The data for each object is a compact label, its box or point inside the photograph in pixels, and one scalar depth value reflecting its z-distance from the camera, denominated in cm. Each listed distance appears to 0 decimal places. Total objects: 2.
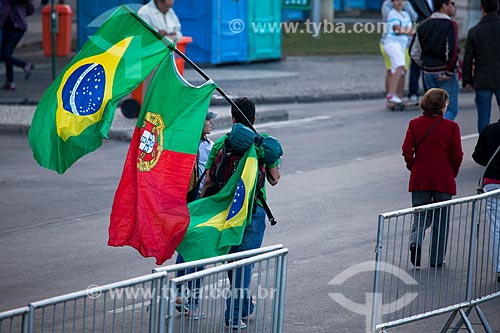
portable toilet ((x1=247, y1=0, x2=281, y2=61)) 2402
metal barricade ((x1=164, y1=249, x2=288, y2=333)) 513
